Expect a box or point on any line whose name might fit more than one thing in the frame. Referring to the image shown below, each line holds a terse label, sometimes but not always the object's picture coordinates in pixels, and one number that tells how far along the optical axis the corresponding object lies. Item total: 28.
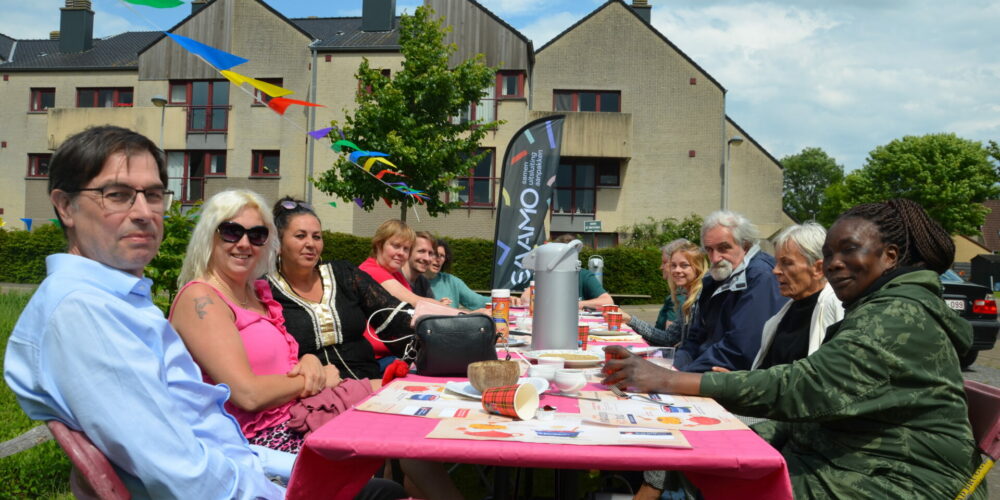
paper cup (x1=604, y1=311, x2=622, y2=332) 4.84
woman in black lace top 3.44
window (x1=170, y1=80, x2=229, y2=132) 26.16
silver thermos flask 3.05
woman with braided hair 1.92
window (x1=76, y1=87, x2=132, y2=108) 27.67
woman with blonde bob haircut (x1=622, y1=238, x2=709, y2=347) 5.04
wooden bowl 2.21
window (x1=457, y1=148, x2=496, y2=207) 24.56
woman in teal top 7.14
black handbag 2.59
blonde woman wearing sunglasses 2.35
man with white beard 3.49
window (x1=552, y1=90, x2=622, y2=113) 25.14
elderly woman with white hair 2.99
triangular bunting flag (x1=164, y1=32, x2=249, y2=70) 3.67
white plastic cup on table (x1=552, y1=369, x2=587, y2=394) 2.31
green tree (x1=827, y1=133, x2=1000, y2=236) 39.66
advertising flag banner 9.47
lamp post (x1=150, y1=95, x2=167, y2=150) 22.62
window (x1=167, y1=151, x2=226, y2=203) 26.42
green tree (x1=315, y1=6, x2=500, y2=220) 16.64
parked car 8.86
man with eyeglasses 1.36
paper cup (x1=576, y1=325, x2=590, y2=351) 3.58
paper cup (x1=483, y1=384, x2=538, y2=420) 1.95
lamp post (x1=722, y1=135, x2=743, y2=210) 24.73
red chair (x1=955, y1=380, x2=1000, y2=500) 1.91
